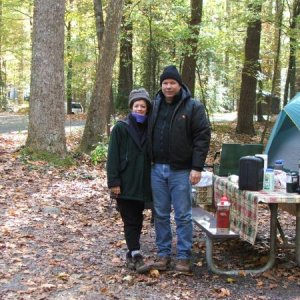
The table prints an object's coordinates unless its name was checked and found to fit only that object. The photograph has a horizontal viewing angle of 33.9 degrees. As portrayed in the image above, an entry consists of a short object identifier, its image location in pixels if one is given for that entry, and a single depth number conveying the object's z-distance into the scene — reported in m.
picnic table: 4.56
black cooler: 4.72
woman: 4.80
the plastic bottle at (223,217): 4.99
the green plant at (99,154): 10.97
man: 4.66
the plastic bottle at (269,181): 4.81
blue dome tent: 6.23
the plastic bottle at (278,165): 5.23
